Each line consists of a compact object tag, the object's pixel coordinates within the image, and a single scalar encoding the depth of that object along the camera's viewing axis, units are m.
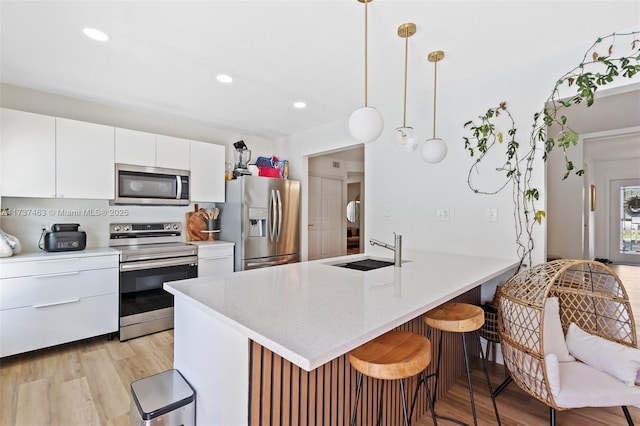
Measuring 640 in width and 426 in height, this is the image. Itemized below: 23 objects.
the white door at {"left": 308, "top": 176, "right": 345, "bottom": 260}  5.44
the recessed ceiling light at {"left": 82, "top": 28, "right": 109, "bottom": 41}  1.98
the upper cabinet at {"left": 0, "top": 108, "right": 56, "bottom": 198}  2.59
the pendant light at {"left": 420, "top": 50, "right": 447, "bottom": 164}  2.19
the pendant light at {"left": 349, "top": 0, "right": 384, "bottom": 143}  1.67
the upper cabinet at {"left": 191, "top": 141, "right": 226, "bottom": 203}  3.73
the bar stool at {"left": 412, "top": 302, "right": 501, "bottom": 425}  1.55
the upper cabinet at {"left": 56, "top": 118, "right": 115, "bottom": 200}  2.85
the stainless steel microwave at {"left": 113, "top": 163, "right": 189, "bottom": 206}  3.20
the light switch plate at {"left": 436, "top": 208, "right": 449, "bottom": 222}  2.85
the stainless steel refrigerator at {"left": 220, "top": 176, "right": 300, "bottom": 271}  3.81
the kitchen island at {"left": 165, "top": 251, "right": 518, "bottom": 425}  1.00
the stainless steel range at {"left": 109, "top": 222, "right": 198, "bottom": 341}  3.02
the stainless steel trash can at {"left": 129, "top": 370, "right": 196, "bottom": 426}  1.24
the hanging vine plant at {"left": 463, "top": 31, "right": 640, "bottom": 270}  2.00
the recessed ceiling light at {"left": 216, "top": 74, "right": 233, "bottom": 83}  2.65
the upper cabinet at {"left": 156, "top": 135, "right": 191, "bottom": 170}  3.43
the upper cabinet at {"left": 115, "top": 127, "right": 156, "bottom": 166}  3.17
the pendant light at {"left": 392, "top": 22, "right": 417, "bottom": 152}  2.13
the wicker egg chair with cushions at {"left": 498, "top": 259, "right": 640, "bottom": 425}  1.56
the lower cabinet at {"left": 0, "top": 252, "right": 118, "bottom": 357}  2.48
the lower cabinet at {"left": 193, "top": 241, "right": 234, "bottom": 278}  3.56
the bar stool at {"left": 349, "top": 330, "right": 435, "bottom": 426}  1.15
